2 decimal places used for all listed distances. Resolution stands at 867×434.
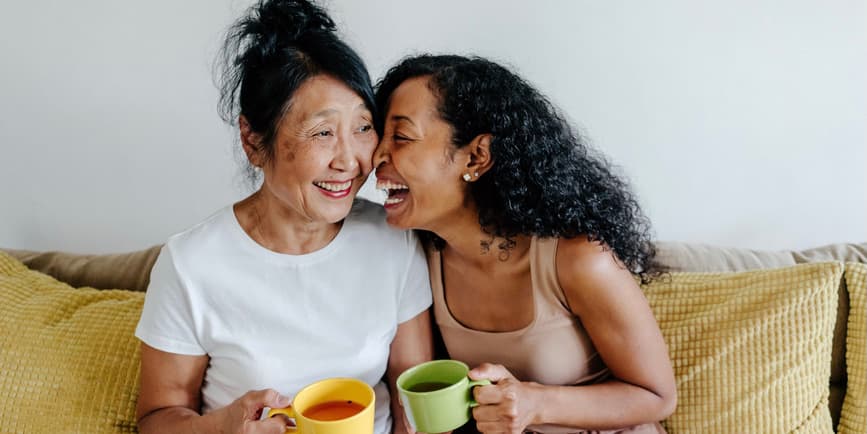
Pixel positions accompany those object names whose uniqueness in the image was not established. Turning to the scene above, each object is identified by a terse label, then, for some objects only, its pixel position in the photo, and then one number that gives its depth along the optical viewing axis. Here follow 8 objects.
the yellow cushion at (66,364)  1.50
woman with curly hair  1.33
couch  1.49
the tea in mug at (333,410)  1.12
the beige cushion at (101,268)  1.86
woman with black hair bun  1.26
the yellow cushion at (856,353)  1.55
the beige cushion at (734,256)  1.78
